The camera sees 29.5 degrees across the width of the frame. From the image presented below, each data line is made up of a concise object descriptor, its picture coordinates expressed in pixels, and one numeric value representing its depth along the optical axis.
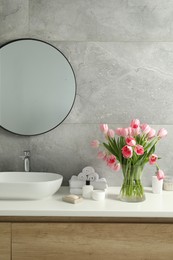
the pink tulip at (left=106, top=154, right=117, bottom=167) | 1.87
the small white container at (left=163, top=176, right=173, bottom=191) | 2.14
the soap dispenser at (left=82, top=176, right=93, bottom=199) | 1.95
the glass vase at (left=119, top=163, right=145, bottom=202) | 1.88
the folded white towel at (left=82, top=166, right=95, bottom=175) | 2.13
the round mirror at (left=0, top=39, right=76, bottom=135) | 2.19
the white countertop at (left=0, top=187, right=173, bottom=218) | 1.67
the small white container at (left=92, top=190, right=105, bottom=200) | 1.89
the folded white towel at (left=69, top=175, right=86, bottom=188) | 2.03
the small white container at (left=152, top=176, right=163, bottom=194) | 2.07
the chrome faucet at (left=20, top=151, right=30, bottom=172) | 2.15
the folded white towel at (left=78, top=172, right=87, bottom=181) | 2.11
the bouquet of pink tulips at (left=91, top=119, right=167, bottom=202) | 1.84
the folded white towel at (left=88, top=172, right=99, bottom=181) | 2.11
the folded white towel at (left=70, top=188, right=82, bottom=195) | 2.02
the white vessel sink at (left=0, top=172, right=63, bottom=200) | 1.75
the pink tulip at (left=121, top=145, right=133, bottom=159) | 1.76
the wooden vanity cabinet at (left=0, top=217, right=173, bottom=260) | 1.68
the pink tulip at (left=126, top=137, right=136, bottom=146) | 1.77
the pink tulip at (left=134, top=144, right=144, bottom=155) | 1.77
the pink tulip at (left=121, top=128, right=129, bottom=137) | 1.83
